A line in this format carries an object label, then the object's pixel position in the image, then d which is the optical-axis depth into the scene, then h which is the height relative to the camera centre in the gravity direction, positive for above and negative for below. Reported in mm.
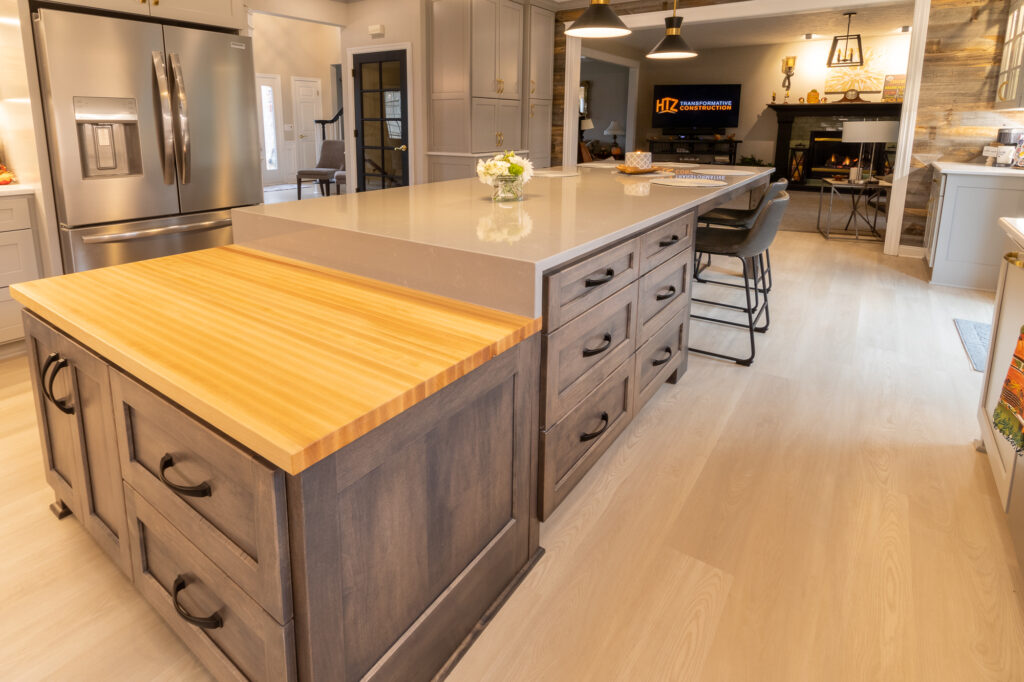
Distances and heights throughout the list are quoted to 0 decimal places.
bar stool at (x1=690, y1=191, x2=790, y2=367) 3170 -292
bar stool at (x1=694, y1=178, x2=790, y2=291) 3927 -231
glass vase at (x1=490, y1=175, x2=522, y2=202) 2395 -42
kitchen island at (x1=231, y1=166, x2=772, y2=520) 1606 -231
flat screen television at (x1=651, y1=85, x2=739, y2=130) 12211 +1357
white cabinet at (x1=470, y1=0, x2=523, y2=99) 6305 +1266
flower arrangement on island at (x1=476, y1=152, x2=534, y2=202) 2334 +13
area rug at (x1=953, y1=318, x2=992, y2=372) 3384 -873
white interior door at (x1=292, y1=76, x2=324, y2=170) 11484 +1043
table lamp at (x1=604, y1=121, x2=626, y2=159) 12908 +948
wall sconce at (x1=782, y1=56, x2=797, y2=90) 11383 +1947
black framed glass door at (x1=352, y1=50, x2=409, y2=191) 6844 +591
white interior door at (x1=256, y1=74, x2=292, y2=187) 10906 +732
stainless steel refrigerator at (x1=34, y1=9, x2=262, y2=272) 3027 +208
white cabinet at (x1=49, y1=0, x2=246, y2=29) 3154 +838
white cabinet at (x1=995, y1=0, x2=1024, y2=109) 4660 +864
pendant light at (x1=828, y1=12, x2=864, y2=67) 8167 +1824
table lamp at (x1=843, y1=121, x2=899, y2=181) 7426 +555
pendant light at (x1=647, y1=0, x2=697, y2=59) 4196 +847
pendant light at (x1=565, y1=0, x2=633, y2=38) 3377 +798
